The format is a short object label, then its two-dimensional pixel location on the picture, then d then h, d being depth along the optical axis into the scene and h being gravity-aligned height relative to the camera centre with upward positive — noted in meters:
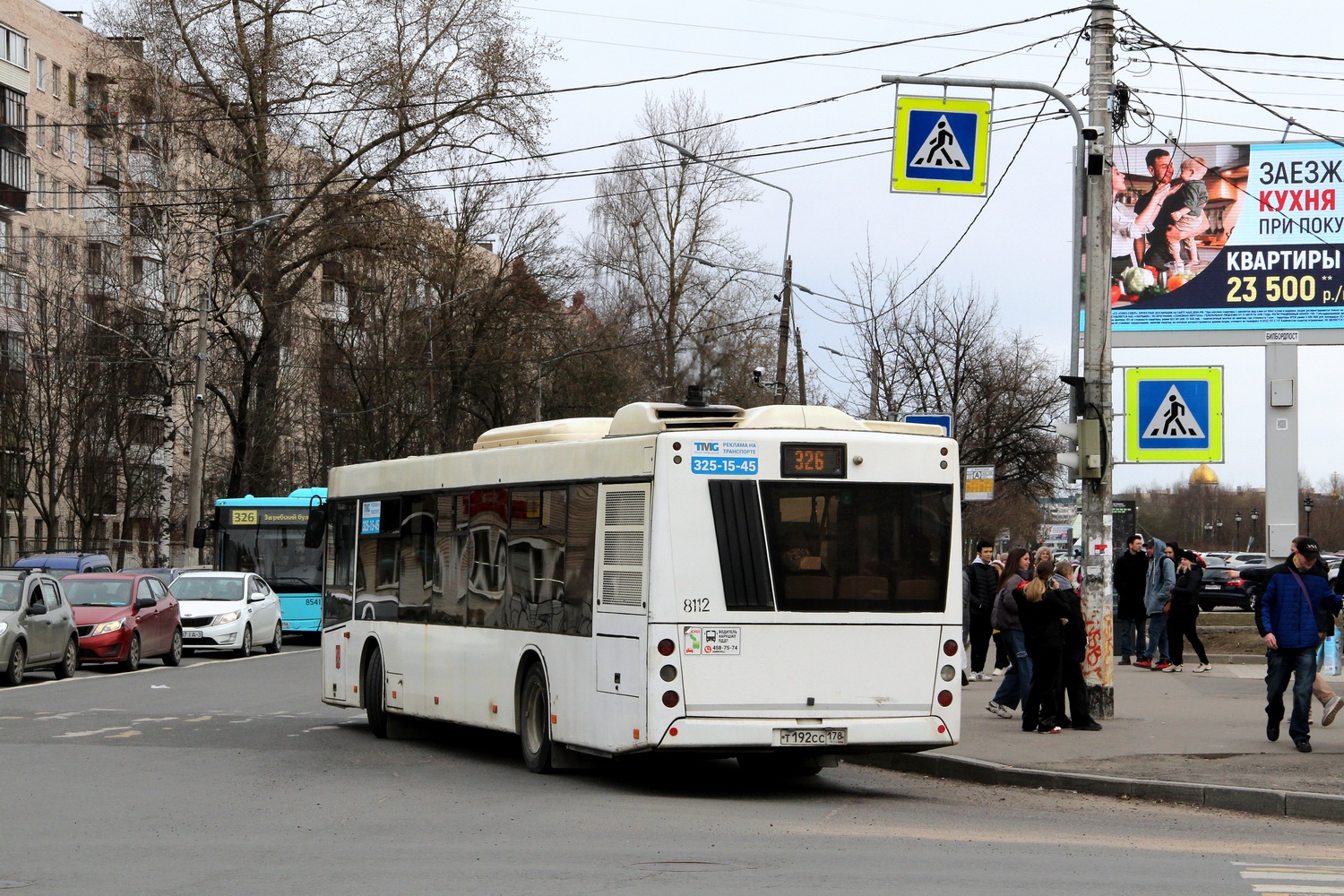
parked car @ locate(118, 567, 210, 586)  38.62 -0.88
